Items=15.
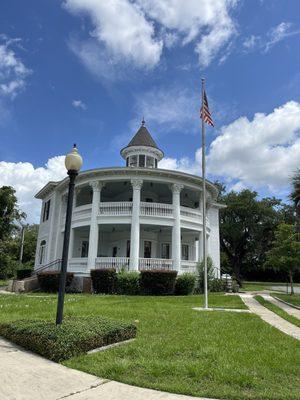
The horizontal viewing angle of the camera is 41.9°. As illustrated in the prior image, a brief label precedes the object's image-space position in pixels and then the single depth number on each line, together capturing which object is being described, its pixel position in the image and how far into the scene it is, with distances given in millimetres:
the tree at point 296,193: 22438
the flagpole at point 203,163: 16222
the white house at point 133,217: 25781
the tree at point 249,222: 52094
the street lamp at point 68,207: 8055
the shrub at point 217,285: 26781
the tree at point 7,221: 32812
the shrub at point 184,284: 23703
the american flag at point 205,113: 17203
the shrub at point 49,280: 24359
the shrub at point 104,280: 23469
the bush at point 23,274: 30719
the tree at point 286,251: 23938
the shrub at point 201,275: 25564
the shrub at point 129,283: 22797
